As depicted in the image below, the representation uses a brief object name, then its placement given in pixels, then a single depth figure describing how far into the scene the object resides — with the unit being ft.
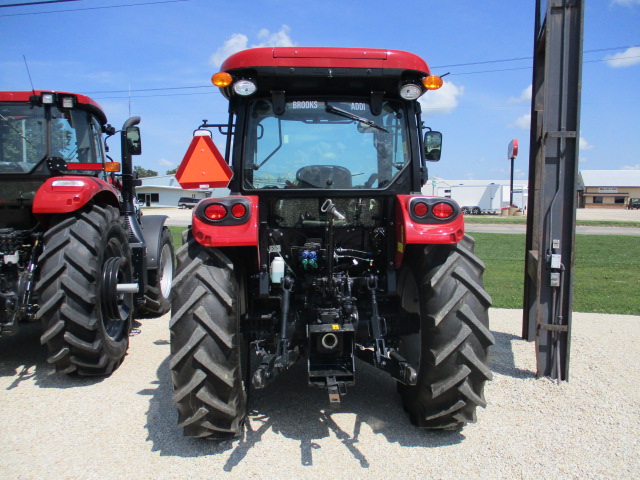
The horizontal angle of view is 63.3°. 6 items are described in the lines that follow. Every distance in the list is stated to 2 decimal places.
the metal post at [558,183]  14.94
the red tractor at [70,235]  14.37
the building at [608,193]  214.69
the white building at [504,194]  145.28
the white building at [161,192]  196.24
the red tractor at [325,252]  10.69
